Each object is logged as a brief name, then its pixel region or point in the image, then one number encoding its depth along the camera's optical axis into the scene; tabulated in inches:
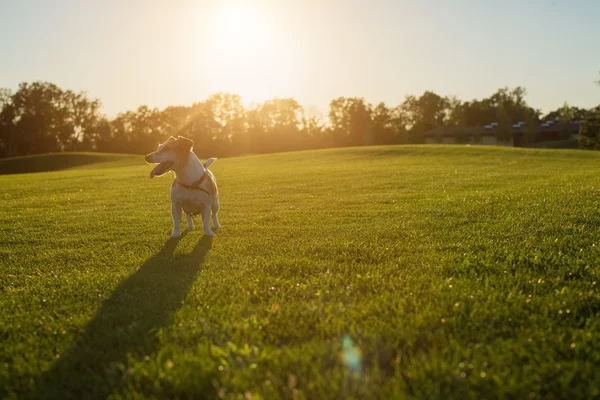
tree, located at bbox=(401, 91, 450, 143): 4101.1
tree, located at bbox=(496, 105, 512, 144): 3238.2
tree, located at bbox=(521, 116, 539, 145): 3410.4
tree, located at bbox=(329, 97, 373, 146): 3356.3
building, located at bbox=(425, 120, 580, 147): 3467.0
